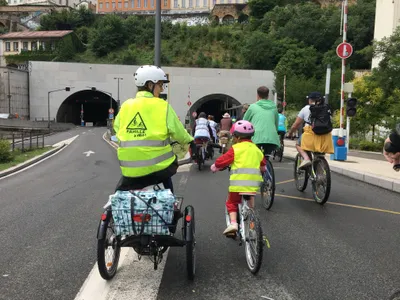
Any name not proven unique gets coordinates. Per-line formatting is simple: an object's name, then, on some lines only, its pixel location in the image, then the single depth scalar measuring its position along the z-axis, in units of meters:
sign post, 13.43
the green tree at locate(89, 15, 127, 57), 86.81
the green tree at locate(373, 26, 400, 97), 16.39
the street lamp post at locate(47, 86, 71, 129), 62.08
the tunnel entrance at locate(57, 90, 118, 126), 66.06
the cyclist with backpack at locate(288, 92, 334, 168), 7.18
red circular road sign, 13.43
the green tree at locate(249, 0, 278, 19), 95.50
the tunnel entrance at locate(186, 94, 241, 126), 61.20
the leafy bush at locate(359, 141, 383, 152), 19.41
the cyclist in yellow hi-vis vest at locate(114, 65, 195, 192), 3.67
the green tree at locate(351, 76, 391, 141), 22.56
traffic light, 12.51
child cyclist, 4.42
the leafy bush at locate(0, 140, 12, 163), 15.32
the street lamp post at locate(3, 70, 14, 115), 56.87
